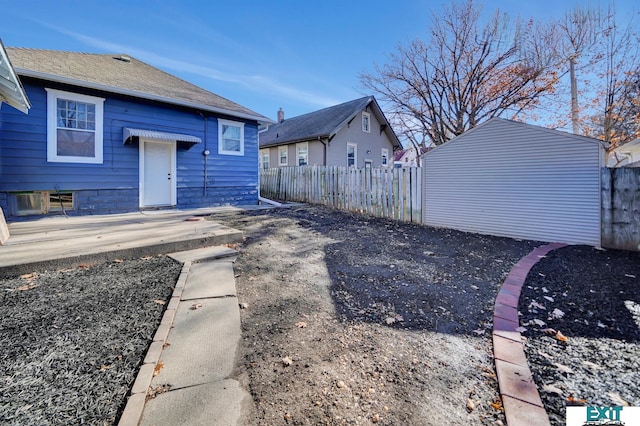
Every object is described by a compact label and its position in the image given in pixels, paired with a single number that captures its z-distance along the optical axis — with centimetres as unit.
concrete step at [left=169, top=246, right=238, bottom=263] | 381
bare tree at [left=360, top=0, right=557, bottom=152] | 1288
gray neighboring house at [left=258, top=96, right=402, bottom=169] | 1552
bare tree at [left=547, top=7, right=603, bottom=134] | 1180
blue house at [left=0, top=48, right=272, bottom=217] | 605
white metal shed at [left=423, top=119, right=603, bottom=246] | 505
